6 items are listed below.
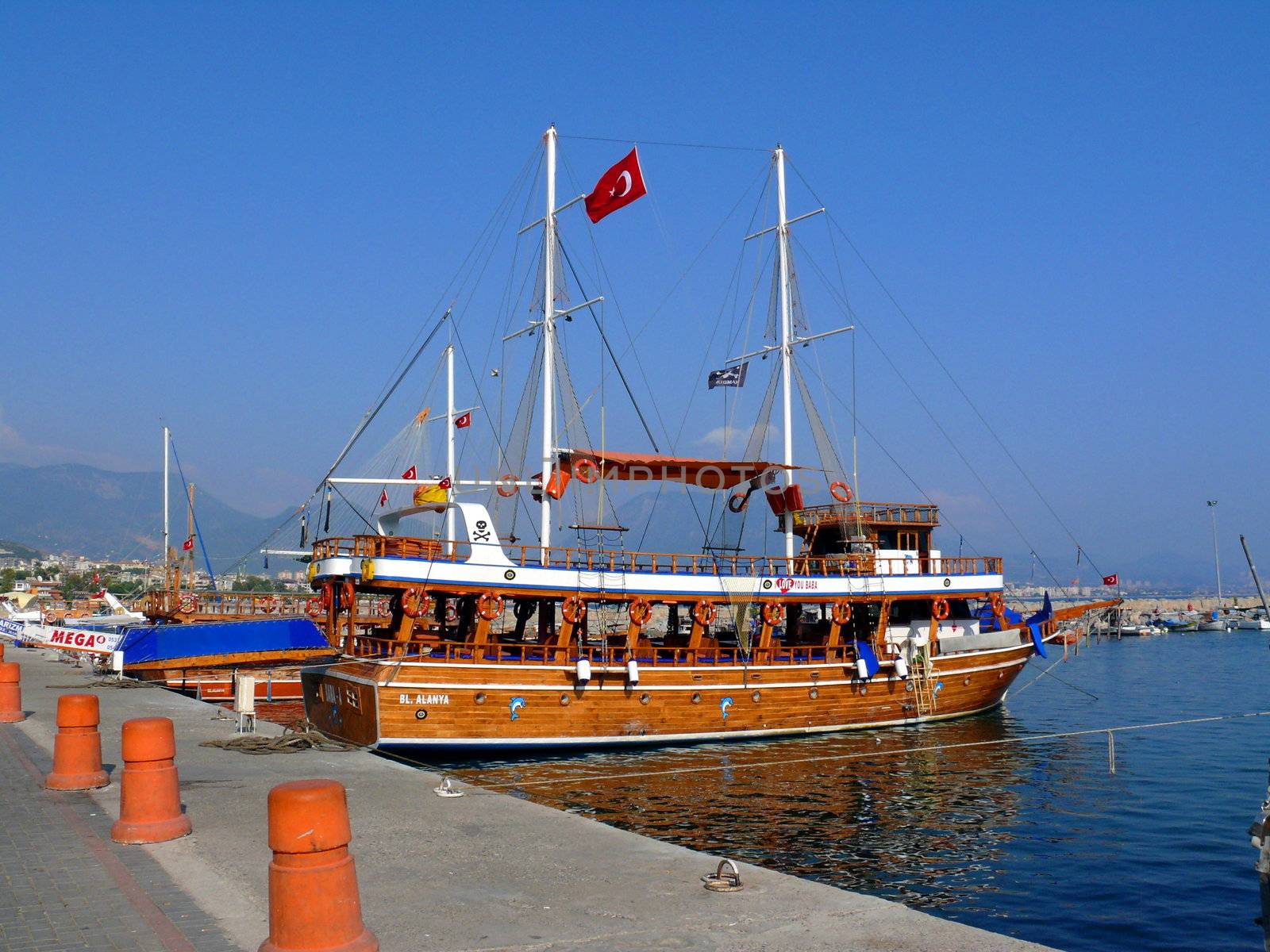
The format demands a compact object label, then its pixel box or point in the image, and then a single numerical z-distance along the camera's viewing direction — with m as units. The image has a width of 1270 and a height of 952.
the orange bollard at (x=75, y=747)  12.63
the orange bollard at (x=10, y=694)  20.23
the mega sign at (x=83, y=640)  37.31
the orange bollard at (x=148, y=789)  9.94
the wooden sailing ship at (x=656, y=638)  23.59
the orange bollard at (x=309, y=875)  6.46
